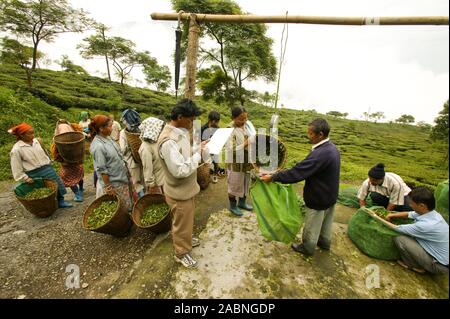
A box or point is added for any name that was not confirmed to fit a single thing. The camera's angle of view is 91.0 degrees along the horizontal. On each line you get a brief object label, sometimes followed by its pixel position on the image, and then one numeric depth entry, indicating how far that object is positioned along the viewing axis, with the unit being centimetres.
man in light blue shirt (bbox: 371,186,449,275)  231
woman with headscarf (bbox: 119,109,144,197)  344
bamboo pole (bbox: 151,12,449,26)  227
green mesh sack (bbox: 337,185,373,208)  429
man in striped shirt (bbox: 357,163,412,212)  343
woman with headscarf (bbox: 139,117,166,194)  311
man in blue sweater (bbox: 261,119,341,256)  232
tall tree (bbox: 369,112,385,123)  7366
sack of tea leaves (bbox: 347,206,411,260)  266
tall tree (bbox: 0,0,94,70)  1352
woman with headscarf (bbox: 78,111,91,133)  531
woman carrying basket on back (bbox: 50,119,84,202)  413
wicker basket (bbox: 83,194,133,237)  281
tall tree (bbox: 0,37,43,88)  1421
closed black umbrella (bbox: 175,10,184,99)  289
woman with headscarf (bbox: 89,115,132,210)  284
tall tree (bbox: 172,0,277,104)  903
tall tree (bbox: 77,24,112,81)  2203
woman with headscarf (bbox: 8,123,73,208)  333
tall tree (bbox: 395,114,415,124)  6556
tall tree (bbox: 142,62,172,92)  3178
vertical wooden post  300
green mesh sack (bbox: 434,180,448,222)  255
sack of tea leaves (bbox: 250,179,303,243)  256
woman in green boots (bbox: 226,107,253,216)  298
